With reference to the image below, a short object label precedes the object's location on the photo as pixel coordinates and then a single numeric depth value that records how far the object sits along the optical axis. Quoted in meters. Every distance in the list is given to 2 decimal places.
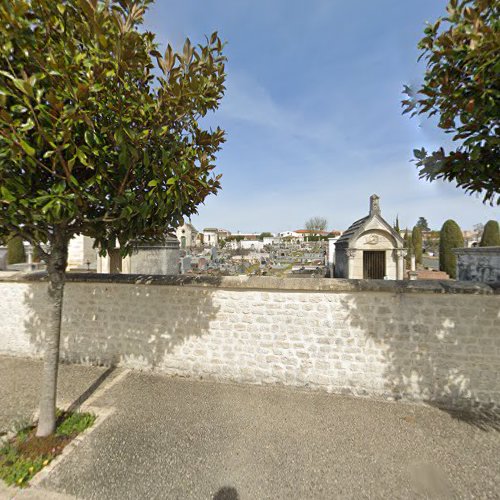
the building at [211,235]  70.69
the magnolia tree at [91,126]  2.27
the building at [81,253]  19.52
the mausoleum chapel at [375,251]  10.45
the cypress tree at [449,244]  19.81
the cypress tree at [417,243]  26.24
